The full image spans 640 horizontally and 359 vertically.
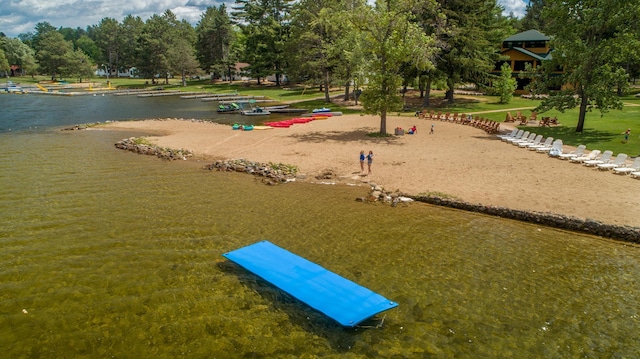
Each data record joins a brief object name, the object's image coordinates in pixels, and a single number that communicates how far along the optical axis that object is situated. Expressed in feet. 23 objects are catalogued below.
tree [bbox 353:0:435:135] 106.93
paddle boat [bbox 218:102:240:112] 188.57
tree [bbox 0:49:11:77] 381.46
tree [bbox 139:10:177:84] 325.21
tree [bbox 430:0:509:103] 169.68
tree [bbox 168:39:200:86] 314.35
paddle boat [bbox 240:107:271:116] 172.76
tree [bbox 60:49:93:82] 368.07
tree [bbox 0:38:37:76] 396.37
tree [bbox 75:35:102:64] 526.98
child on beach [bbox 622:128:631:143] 97.54
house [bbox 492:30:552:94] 227.20
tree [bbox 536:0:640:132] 99.91
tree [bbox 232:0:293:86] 272.31
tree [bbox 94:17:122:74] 427.74
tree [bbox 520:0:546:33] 353.76
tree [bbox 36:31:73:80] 371.66
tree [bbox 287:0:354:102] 177.88
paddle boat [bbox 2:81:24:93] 301.41
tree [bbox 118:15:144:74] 414.82
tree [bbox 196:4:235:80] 324.19
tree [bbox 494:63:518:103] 188.14
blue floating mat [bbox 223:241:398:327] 35.76
